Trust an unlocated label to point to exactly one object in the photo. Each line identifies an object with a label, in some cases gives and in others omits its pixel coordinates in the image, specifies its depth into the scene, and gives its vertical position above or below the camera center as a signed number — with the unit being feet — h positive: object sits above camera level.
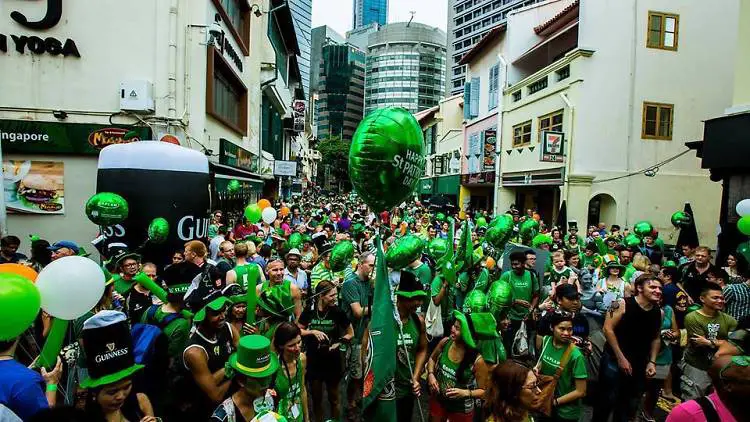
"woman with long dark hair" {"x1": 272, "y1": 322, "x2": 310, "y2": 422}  10.37 -3.96
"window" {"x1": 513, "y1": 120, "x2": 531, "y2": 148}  74.02 +10.32
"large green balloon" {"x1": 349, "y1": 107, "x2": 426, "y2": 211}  12.09 +1.02
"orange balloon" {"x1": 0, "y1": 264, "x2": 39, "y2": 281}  9.76 -1.87
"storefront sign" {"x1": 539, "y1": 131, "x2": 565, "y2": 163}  61.26 +6.99
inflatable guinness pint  25.30 -0.09
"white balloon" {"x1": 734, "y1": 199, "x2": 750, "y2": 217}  29.35 +0.00
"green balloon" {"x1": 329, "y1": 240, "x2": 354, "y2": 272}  19.22 -2.46
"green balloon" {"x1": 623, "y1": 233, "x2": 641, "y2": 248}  32.12 -2.51
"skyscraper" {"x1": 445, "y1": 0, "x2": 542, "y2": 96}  228.43 +86.71
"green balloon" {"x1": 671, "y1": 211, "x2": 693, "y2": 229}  36.99 -1.09
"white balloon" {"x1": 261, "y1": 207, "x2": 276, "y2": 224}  34.76 -1.72
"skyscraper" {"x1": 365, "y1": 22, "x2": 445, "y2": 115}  359.87 +98.03
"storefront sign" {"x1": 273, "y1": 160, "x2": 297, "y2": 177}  88.74 +4.29
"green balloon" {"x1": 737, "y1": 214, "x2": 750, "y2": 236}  25.84 -0.91
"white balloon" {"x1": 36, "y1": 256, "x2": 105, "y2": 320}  9.58 -2.08
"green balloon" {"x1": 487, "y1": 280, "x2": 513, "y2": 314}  15.92 -3.26
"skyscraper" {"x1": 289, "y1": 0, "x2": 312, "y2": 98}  359.05 +147.60
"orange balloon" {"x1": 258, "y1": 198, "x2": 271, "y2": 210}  36.92 -1.02
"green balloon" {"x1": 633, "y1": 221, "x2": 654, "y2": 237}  35.37 -1.87
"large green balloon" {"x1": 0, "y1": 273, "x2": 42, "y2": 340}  8.11 -2.10
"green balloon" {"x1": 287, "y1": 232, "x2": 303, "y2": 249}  25.37 -2.60
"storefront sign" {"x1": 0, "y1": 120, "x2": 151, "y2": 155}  36.01 +3.57
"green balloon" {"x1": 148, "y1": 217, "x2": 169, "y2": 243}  23.30 -2.08
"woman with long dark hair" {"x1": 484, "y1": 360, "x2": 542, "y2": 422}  8.86 -3.57
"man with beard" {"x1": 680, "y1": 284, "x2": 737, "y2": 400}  14.55 -3.95
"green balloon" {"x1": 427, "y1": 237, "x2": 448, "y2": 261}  23.64 -2.57
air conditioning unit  36.58 +6.78
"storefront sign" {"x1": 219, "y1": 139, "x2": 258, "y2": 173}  47.62 +3.90
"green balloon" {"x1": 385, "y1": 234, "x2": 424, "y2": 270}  16.75 -2.01
